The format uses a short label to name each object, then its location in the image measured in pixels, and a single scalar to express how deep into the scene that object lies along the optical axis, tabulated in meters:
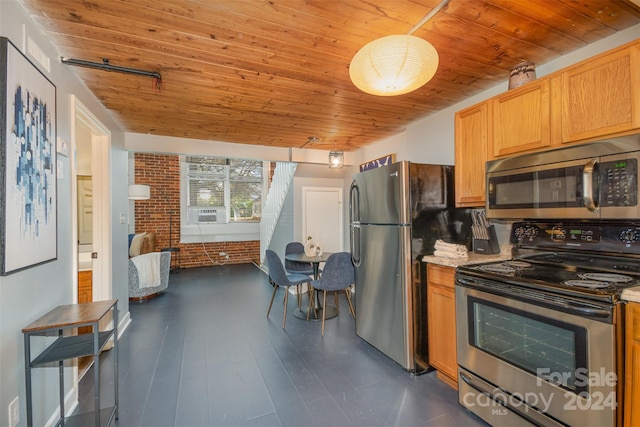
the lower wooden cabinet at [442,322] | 2.14
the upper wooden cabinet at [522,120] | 1.86
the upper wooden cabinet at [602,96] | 1.47
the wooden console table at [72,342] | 1.39
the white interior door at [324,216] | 4.87
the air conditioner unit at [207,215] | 7.07
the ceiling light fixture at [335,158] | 4.06
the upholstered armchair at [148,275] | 4.37
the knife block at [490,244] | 2.38
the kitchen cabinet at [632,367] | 1.24
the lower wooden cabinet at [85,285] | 2.74
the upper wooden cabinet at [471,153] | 2.26
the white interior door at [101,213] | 2.76
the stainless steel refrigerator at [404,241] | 2.37
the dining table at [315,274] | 3.65
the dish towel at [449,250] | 2.21
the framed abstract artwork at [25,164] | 1.28
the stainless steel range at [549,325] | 1.31
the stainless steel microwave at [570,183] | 1.48
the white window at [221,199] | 7.05
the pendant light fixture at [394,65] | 1.32
